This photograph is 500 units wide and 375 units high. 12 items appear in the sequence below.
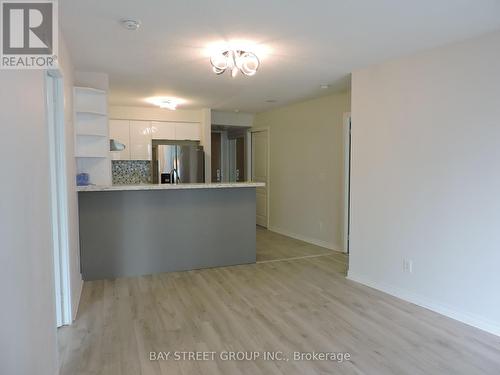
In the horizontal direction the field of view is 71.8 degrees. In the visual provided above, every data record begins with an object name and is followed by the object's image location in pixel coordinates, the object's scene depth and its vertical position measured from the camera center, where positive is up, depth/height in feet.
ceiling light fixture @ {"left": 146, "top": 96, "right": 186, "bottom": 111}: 18.26 +3.74
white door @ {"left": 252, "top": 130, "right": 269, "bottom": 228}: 24.27 +0.20
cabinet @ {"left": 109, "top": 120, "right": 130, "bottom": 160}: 20.70 +2.13
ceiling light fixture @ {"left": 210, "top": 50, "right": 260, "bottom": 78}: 10.55 +3.34
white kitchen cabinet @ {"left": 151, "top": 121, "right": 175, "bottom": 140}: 21.86 +2.54
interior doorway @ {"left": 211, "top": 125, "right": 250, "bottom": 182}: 26.68 +1.30
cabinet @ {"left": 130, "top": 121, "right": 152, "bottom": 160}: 21.24 +1.84
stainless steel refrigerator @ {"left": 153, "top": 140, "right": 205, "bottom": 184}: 21.13 +0.42
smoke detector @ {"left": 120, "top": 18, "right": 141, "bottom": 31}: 8.40 +3.60
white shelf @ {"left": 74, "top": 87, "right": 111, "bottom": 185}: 12.72 +1.38
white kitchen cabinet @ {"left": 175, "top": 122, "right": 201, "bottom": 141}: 22.45 +2.55
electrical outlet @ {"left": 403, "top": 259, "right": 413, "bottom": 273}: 11.29 -3.15
